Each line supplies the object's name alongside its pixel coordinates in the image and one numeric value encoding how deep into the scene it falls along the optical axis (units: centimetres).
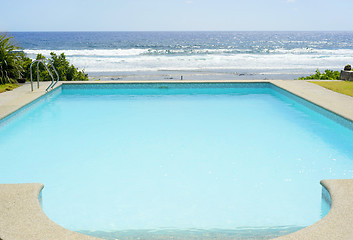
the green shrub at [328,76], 1063
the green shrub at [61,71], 976
